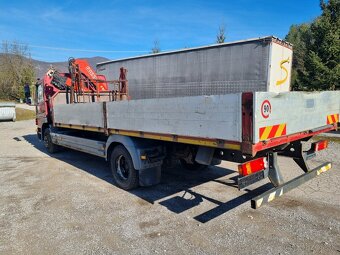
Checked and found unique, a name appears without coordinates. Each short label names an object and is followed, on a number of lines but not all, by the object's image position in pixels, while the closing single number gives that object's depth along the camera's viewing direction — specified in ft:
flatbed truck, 10.88
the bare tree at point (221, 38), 71.26
